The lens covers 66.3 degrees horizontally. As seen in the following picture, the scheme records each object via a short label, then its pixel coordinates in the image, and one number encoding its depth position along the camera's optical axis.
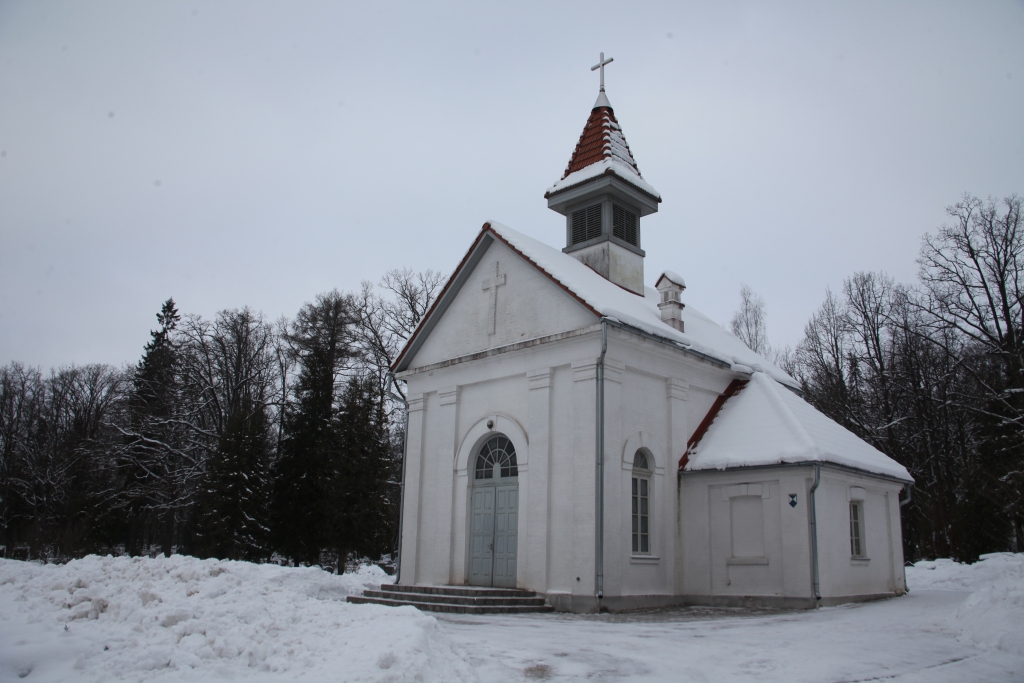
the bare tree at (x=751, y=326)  42.22
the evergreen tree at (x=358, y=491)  27.55
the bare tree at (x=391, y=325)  35.06
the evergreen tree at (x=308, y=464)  28.42
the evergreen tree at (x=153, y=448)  32.62
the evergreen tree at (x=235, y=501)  27.00
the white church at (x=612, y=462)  15.70
